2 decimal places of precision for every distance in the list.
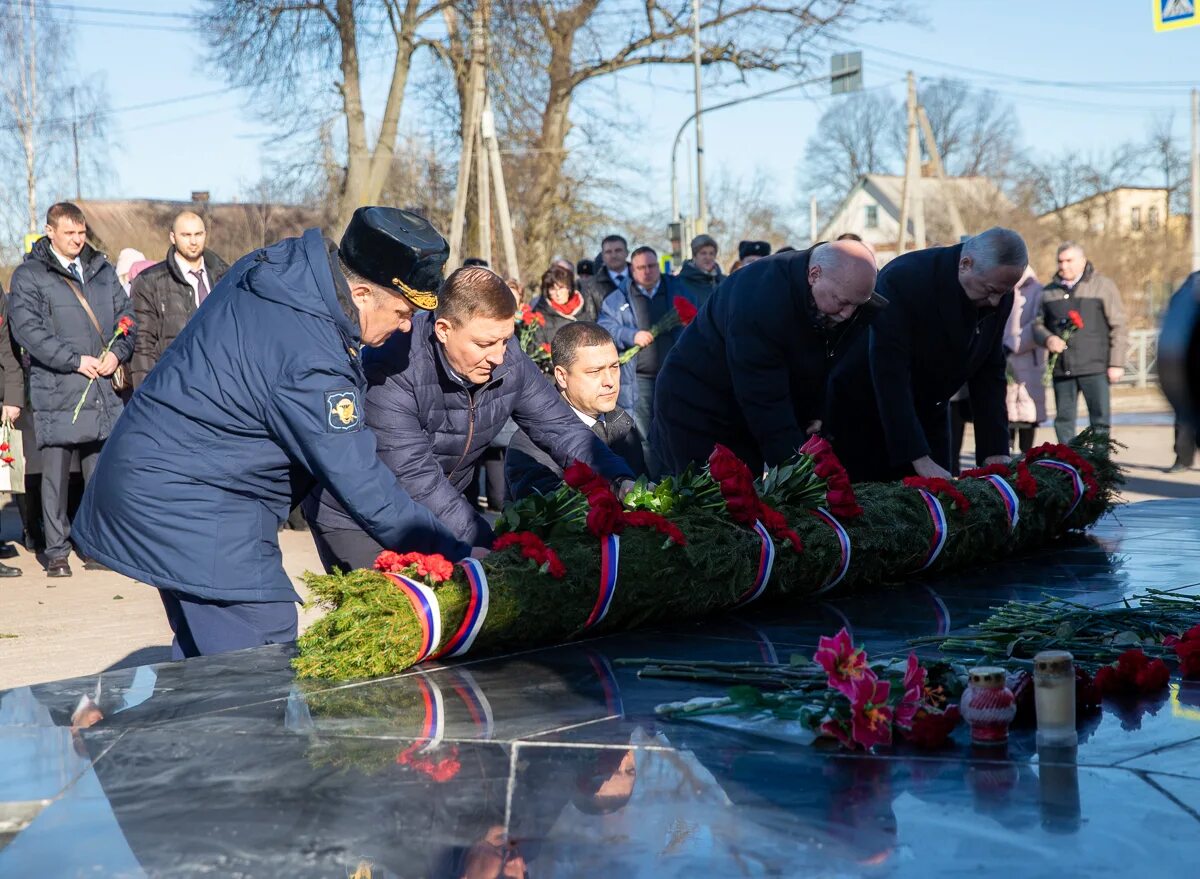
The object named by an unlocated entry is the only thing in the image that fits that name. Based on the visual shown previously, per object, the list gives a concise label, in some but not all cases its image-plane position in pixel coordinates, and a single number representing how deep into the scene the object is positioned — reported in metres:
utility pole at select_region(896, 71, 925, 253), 31.33
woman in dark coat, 11.76
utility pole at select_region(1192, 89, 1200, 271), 27.08
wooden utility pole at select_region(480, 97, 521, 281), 21.45
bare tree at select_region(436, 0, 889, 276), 22.53
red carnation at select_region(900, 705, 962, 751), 2.86
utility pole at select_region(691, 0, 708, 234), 25.30
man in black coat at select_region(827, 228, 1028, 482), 5.75
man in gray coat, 11.94
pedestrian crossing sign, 9.66
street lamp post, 23.30
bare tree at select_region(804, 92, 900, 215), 66.19
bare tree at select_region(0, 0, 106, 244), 34.88
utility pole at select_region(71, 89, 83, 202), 35.69
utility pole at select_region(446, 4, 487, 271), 21.12
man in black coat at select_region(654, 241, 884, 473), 5.26
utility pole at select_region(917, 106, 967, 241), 36.65
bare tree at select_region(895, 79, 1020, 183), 54.72
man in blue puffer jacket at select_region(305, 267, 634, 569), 4.35
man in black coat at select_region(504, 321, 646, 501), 5.36
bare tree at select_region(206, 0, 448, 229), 21.58
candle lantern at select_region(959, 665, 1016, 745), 2.83
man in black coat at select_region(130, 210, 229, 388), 8.91
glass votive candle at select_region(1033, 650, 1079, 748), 2.78
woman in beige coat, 11.66
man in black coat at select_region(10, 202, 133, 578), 8.50
